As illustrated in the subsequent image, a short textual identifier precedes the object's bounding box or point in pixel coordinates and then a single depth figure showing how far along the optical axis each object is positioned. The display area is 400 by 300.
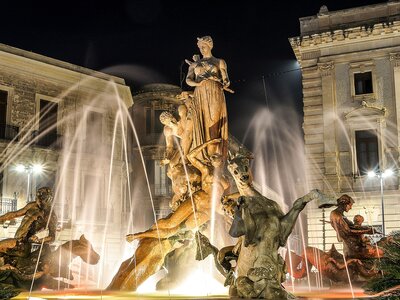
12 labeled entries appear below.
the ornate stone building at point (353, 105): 27.27
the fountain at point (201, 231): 5.90
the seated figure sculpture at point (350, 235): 9.75
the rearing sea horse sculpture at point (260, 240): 5.73
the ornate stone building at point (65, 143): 29.28
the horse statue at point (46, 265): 8.70
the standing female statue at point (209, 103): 9.93
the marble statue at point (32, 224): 9.16
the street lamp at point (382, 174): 26.26
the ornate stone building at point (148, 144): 39.34
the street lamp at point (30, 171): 28.34
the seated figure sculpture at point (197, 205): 8.75
